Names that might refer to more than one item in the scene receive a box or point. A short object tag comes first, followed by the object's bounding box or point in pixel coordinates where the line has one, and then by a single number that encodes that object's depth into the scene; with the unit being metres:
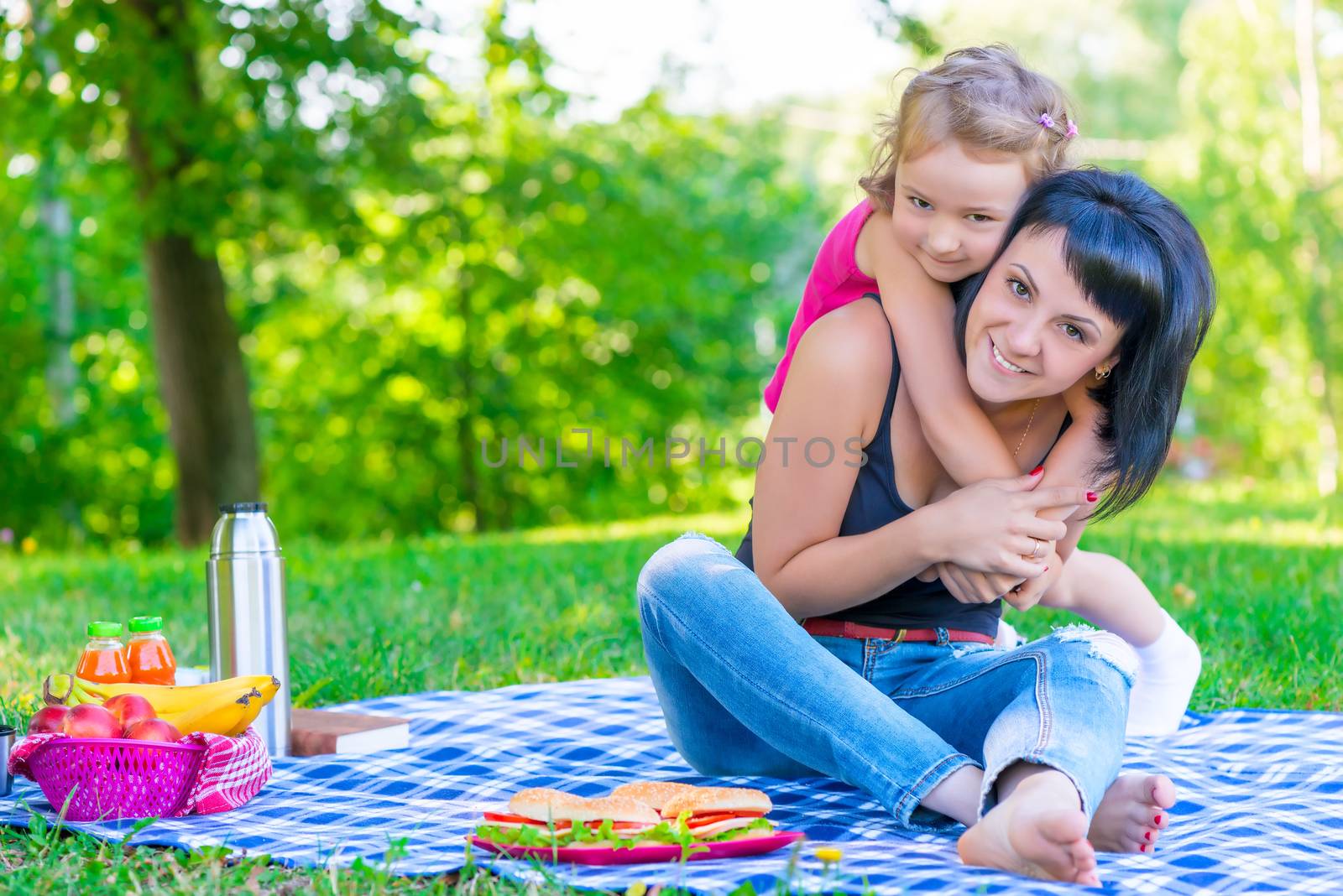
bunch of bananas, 2.39
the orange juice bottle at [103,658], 2.56
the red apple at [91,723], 2.19
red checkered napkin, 2.22
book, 2.73
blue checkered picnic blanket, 1.81
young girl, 2.18
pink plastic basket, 2.14
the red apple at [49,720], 2.34
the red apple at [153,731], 2.21
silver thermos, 2.69
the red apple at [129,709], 2.27
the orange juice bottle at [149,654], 2.63
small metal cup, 2.35
